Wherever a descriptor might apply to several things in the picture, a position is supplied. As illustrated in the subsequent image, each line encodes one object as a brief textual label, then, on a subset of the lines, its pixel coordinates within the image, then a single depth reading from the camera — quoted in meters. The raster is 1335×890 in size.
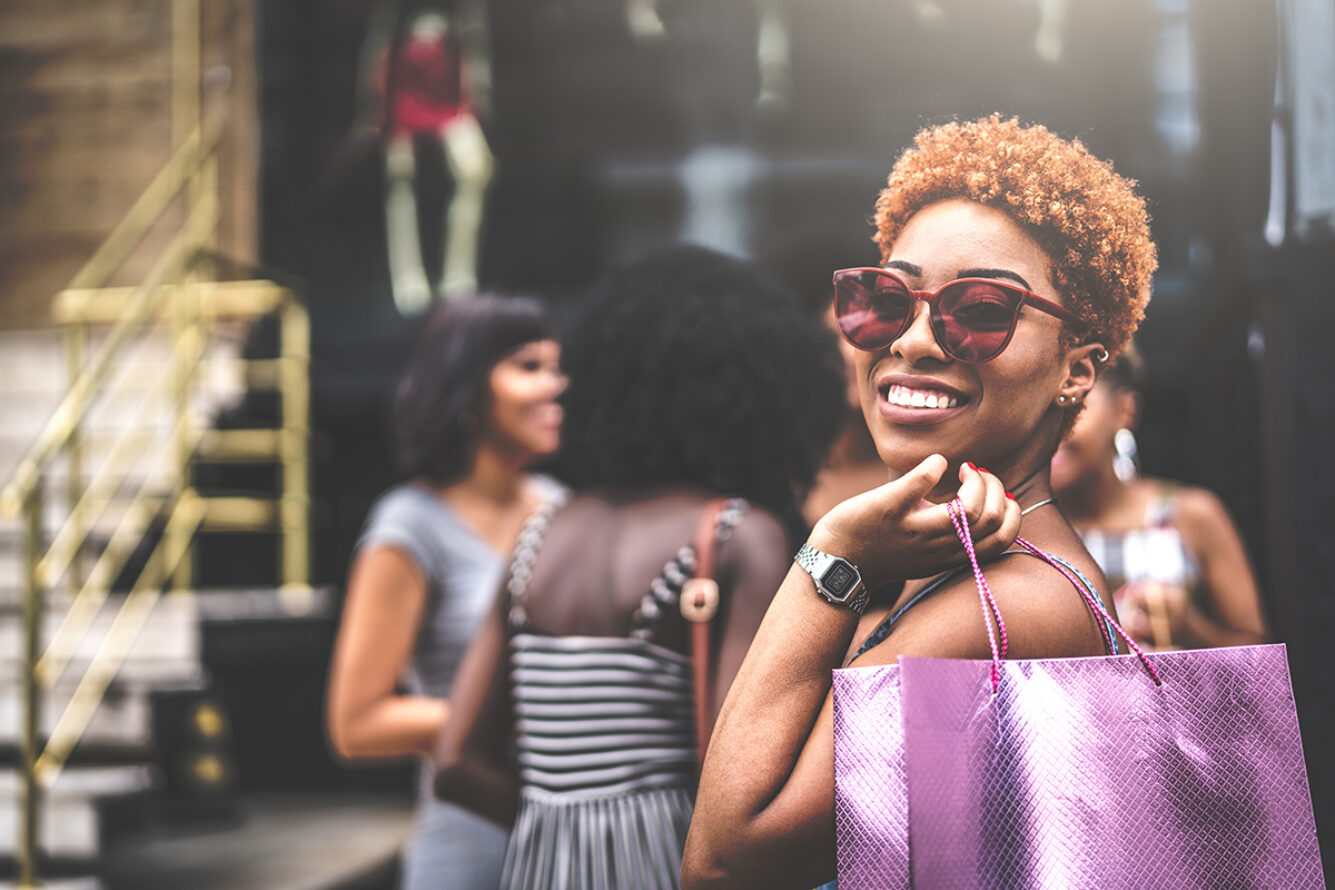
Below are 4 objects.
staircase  3.38
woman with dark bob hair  2.16
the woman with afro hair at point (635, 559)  1.38
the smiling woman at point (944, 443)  0.85
